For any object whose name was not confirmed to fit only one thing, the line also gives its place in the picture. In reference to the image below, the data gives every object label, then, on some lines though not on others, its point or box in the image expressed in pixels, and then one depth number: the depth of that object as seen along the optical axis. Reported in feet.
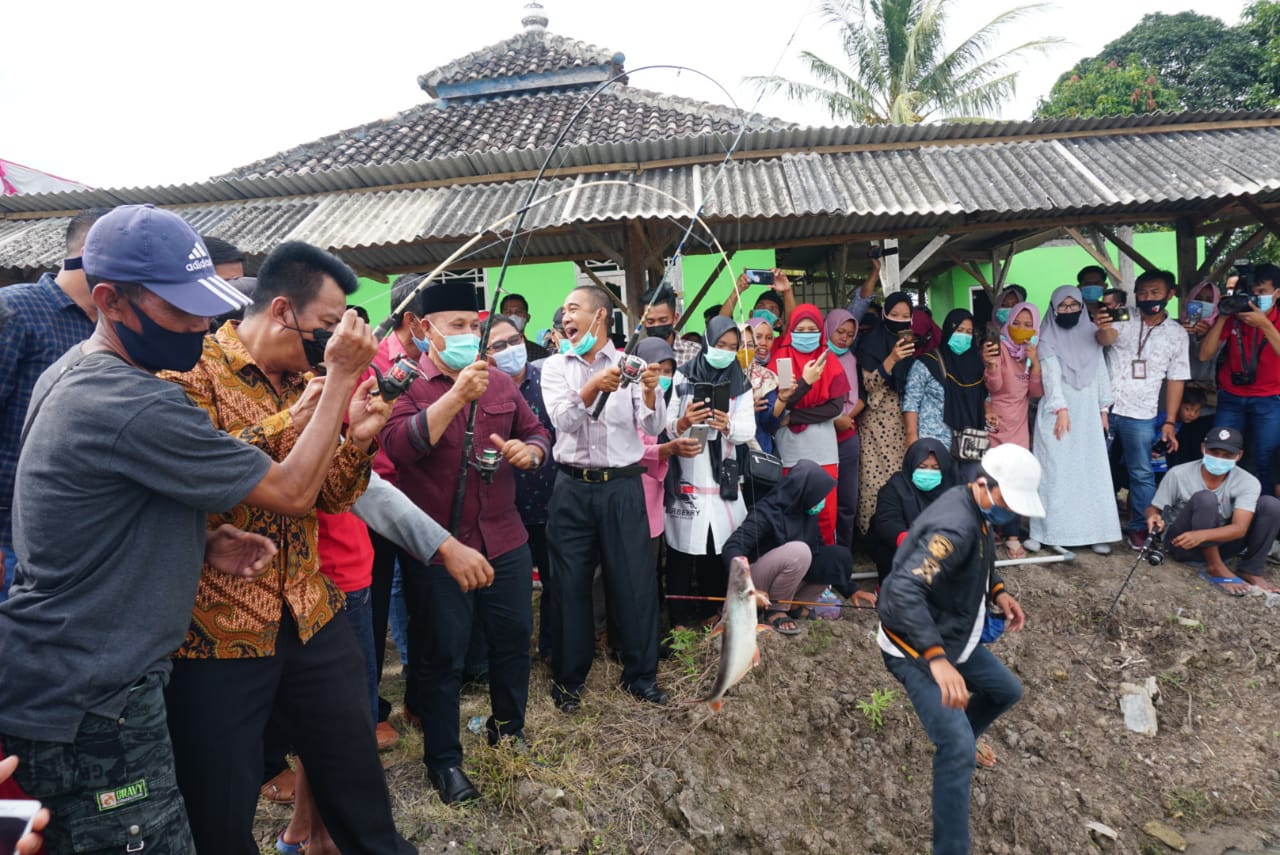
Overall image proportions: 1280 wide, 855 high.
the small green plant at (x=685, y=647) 14.17
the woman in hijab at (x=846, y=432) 18.30
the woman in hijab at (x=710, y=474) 15.08
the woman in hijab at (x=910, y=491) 17.11
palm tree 55.21
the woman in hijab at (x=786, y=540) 15.44
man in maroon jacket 10.13
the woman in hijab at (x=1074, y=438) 19.94
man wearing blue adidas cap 4.99
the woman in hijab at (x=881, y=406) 18.92
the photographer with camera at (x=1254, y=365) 19.30
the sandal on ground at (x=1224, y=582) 17.94
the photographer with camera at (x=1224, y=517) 18.38
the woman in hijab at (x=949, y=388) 18.75
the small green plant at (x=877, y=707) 13.58
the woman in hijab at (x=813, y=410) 17.31
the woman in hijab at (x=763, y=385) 17.04
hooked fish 10.80
